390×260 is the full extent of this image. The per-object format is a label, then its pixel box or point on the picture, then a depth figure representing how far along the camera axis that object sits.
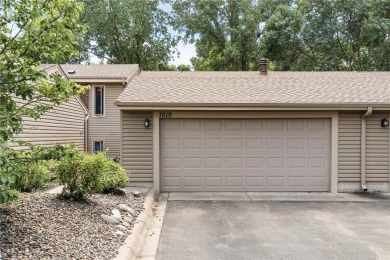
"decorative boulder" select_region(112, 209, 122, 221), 5.06
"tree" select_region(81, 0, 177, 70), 25.80
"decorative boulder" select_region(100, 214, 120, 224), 4.88
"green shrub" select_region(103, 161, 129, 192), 5.97
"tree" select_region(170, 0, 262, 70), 23.92
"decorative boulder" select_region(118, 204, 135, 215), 5.66
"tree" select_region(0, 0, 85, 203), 3.41
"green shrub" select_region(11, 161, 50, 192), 6.23
